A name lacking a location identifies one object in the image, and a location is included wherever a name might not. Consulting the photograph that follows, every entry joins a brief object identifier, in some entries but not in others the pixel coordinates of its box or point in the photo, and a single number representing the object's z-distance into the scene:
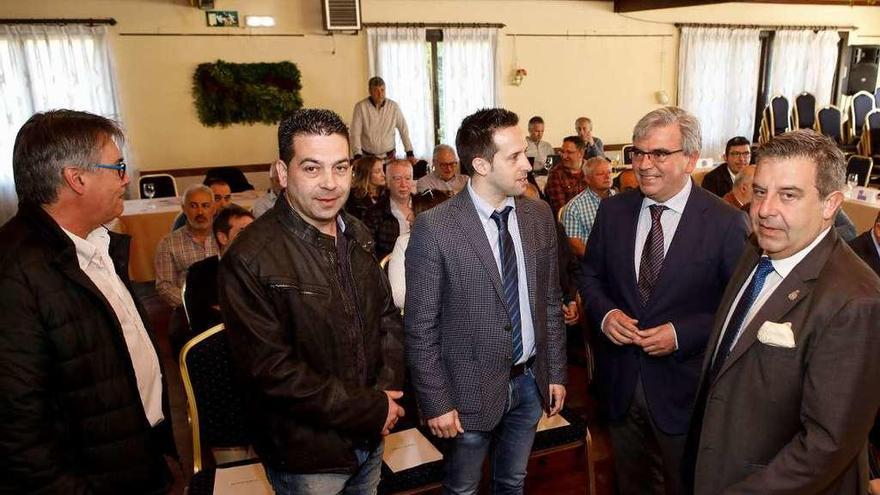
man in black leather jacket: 1.53
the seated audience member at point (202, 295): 3.23
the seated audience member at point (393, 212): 4.25
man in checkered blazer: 1.93
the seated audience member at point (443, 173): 6.00
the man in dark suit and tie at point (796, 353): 1.34
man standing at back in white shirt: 8.17
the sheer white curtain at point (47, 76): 7.61
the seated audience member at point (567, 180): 5.90
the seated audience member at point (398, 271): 3.07
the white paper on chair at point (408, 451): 2.37
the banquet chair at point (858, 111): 11.10
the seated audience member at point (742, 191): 4.04
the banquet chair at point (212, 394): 2.30
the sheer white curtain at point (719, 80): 10.69
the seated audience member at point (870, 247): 2.73
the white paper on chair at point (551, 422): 2.53
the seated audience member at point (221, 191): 5.25
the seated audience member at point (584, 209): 4.43
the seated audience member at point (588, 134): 8.20
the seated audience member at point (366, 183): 5.04
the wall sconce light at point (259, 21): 8.00
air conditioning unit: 8.39
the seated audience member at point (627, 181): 5.23
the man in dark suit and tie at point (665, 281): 2.07
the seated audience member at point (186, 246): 4.12
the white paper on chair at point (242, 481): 2.22
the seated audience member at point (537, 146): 8.23
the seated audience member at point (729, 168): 5.64
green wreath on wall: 8.23
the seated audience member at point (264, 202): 5.14
